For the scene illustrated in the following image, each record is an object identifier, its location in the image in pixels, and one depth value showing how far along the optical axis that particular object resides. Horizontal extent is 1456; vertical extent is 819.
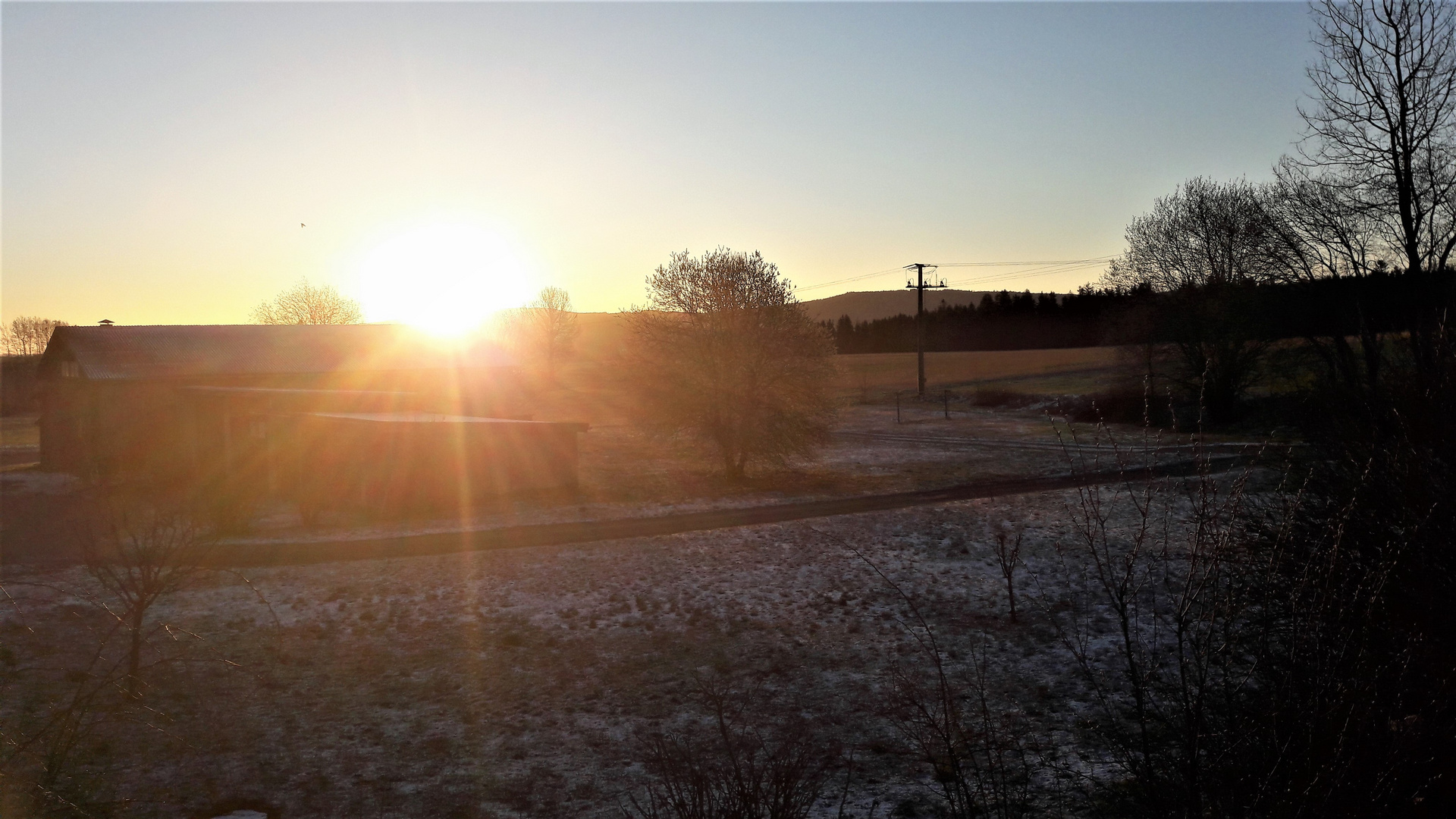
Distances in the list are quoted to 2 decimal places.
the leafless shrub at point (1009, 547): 13.39
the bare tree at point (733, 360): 27.72
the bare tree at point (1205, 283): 38.62
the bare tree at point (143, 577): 10.60
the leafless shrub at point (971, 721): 8.61
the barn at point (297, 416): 24.73
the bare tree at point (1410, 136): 19.33
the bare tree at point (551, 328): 100.81
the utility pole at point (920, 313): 61.41
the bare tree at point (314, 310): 84.94
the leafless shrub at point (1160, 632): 4.17
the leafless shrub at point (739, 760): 4.76
